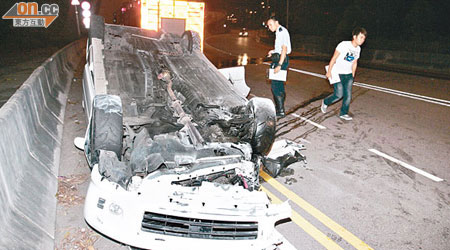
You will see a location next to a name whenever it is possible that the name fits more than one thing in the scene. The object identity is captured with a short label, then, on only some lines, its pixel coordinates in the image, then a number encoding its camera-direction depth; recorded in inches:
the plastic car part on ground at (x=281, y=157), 164.1
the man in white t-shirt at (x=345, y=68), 240.8
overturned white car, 96.5
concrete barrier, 97.9
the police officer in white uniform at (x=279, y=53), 236.8
